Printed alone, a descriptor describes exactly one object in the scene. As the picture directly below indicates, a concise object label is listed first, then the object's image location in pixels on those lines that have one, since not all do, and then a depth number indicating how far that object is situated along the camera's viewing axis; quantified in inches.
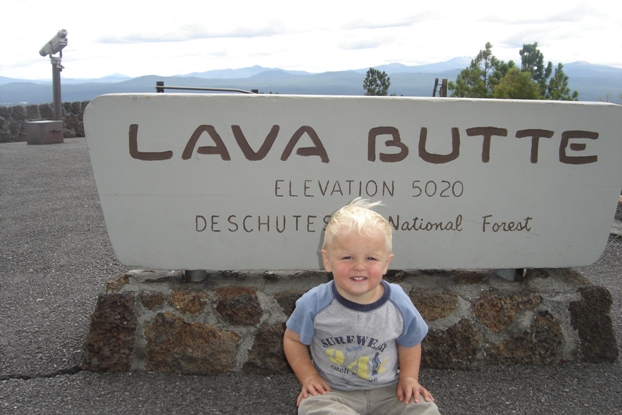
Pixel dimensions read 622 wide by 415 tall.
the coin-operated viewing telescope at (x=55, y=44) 520.1
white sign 93.4
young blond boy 71.9
